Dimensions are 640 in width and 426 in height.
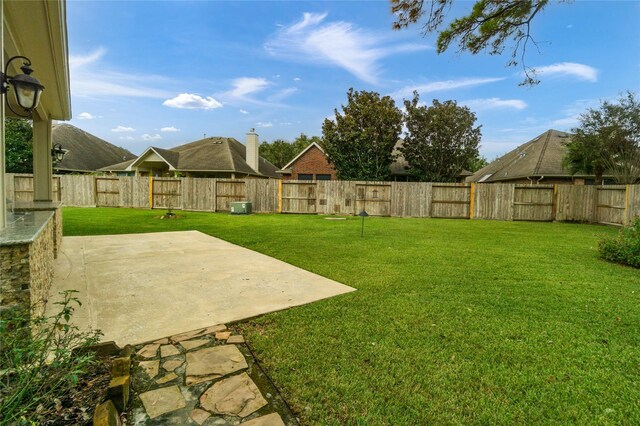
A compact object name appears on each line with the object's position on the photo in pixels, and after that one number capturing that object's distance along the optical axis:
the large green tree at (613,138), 14.50
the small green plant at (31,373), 1.51
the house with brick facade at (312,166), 25.94
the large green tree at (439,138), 21.95
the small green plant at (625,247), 5.48
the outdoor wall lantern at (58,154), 7.97
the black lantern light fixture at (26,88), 2.94
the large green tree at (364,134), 21.91
